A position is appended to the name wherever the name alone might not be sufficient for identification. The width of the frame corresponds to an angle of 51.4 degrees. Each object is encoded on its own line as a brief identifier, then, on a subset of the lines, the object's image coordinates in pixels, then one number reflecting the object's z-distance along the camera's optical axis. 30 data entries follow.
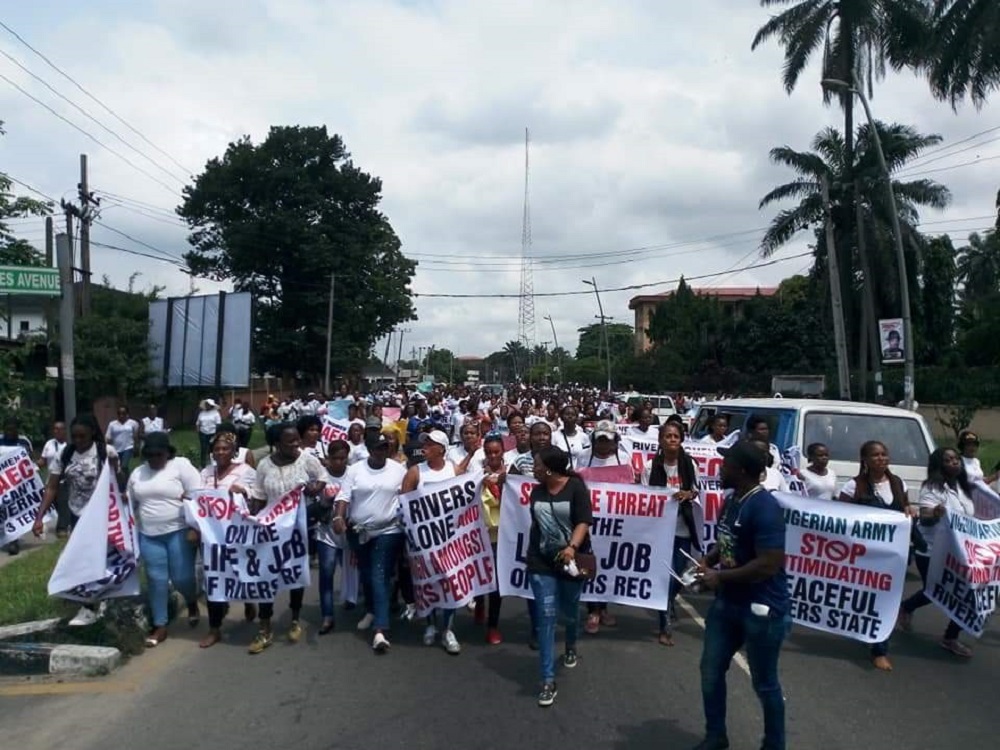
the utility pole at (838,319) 31.09
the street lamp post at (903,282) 25.01
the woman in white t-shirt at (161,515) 7.85
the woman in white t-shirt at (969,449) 10.04
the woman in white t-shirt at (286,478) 8.03
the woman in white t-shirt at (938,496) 8.09
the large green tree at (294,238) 48.94
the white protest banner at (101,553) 7.62
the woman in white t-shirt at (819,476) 9.16
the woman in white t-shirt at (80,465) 8.56
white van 10.79
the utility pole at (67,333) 11.52
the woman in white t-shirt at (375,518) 7.85
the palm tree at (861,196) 37.88
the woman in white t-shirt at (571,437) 11.17
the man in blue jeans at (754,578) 5.05
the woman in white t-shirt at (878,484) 7.91
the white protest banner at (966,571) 7.57
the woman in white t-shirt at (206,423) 22.20
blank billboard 26.47
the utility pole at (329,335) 47.34
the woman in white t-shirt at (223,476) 8.08
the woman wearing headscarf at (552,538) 6.40
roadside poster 25.53
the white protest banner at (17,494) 11.27
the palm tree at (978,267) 66.19
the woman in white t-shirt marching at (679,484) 8.23
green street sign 11.23
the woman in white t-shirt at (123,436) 17.25
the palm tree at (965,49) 25.23
